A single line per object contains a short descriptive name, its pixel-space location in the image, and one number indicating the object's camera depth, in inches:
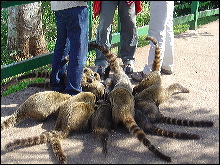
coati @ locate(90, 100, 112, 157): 156.7
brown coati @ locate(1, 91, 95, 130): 170.6
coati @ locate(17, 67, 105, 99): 198.8
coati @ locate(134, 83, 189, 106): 187.5
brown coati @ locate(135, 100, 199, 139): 160.7
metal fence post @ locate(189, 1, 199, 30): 349.1
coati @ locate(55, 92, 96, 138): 160.4
